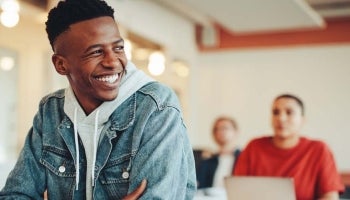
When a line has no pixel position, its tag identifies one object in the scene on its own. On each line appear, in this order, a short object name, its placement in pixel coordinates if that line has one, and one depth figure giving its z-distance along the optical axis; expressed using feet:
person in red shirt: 10.03
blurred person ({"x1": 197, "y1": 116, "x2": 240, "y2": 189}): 16.08
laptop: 8.33
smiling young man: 4.12
